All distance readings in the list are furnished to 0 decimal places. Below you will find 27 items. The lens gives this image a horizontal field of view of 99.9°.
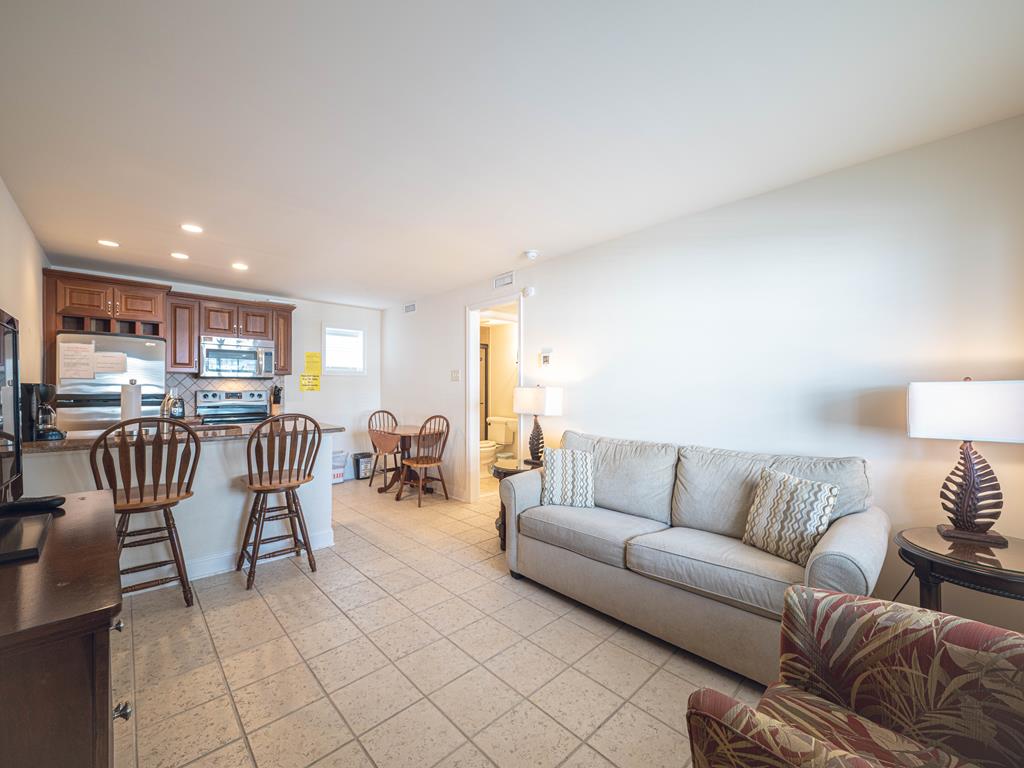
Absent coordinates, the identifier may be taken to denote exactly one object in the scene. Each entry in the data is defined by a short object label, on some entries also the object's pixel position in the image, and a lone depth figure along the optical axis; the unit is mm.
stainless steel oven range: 4715
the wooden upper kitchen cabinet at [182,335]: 4383
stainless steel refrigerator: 3633
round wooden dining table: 4815
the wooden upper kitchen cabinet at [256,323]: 4863
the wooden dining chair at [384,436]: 4812
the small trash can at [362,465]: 5797
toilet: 6277
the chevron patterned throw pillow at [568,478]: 2902
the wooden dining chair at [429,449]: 4598
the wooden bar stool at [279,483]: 2814
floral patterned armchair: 830
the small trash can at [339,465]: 5426
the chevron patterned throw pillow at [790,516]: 1954
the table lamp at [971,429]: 1628
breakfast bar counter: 2732
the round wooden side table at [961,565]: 1486
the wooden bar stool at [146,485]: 2318
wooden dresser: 772
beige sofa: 1793
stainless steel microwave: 4594
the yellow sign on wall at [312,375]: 5539
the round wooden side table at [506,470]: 3398
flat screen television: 1395
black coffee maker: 2619
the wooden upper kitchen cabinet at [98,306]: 3674
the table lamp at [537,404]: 3570
